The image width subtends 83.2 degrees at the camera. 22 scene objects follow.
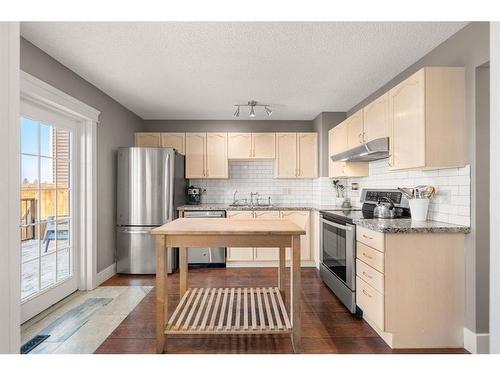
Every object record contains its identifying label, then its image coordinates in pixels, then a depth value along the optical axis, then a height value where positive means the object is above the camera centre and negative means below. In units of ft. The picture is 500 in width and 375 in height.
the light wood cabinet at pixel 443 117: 6.64 +1.65
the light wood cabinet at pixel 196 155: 15.10 +1.71
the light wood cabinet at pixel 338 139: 11.75 +2.13
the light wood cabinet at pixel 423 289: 6.60 -2.42
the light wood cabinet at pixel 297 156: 15.10 +1.65
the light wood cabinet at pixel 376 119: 8.39 +2.16
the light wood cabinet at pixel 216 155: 15.16 +1.71
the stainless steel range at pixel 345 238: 8.50 -1.77
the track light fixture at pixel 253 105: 12.28 +3.72
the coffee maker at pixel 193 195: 15.28 -0.45
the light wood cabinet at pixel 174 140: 15.14 +2.52
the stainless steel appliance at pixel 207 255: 13.73 -3.35
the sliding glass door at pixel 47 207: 8.00 -0.64
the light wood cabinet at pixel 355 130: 10.22 +2.16
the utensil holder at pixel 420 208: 7.83 -0.60
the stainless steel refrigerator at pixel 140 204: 12.37 -0.76
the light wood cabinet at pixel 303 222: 13.92 -1.75
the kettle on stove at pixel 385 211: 8.70 -0.76
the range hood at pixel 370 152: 8.35 +1.16
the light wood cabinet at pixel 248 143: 15.23 +2.36
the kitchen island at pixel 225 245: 6.29 -1.41
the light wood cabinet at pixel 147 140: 14.87 +2.51
